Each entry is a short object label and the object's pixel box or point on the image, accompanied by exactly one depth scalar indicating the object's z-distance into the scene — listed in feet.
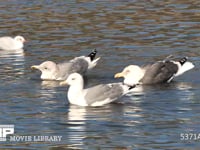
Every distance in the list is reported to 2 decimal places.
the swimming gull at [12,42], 90.63
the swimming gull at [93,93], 62.54
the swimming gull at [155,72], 69.87
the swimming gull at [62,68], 74.28
